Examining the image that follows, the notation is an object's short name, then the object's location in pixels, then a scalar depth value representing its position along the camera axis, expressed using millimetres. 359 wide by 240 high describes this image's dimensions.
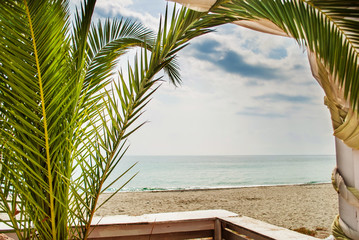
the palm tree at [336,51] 1083
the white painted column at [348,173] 1317
